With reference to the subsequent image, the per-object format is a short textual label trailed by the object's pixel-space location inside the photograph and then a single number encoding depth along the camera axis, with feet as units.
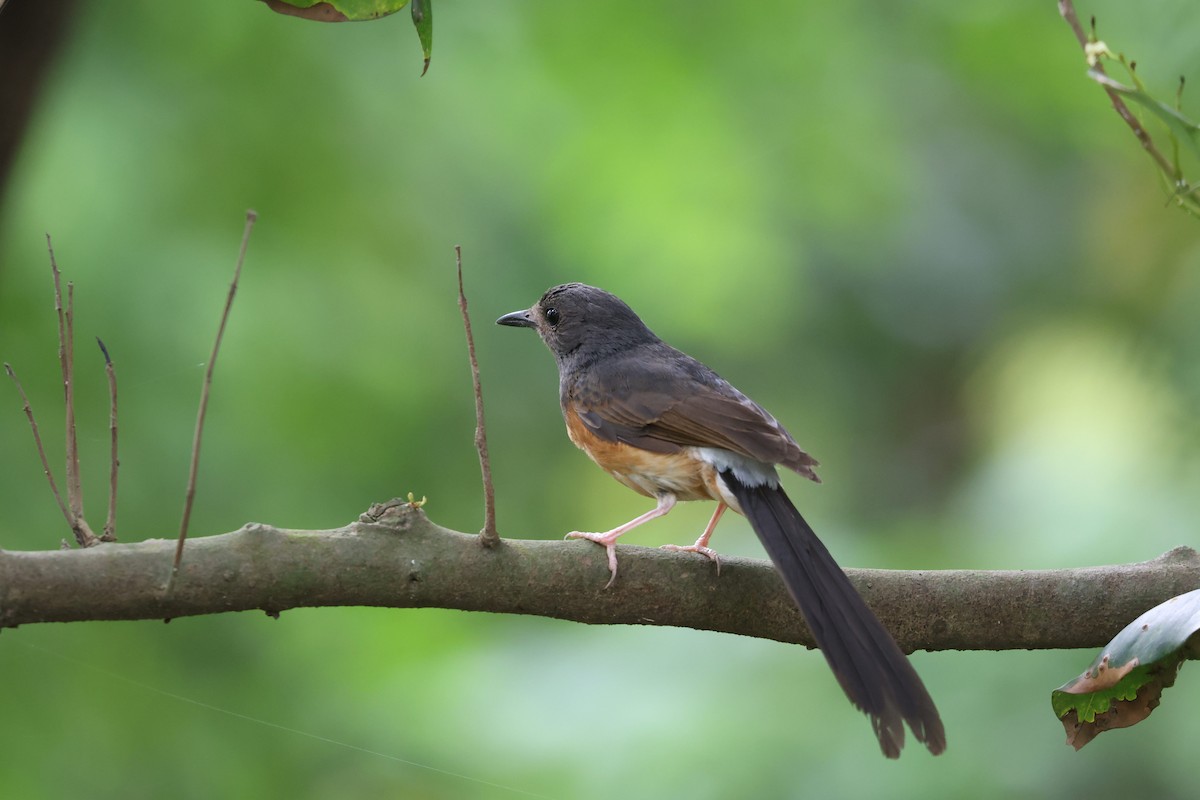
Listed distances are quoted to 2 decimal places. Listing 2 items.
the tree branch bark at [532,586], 16.65
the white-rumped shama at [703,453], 18.74
